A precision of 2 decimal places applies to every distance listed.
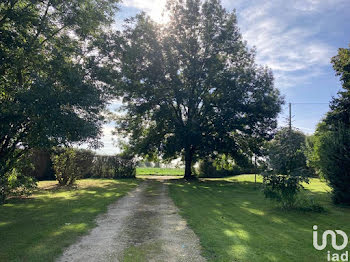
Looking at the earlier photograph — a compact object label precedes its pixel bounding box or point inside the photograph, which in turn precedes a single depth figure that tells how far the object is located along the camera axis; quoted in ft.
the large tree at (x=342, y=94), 64.23
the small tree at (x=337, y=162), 36.65
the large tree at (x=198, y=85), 75.05
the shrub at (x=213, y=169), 98.84
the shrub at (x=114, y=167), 82.94
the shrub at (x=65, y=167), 56.29
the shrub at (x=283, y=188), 33.37
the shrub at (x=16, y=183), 36.40
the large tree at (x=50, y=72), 27.76
